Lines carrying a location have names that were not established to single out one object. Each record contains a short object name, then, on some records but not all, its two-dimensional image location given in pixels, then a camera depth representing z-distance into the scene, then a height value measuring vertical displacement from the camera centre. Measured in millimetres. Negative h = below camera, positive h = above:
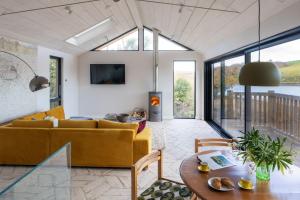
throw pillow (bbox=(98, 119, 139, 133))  3083 -439
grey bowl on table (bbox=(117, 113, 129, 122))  4433 -467
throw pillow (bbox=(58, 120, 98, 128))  3125 -426
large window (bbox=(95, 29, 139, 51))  6841 +1953
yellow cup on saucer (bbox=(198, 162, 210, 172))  1568 -578
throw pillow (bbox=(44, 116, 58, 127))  3151 -399
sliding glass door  2558 +2
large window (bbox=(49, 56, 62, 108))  5521 +493
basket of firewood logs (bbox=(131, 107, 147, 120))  6516 -495
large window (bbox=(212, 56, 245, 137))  4120 +51
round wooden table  1261 -629
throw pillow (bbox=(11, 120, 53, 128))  3162 -431
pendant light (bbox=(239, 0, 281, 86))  1372 +174
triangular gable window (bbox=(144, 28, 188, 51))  6794 +1966
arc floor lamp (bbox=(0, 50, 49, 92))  2635 +207
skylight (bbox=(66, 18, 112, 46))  5374 +1923
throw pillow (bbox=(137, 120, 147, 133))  3351 -502
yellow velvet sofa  3005 -725
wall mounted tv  6776 +892
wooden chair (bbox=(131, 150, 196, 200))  1591 -835
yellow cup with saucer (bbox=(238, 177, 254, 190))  1337 -613
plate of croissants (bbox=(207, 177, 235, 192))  1328 -614
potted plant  1362 -406
